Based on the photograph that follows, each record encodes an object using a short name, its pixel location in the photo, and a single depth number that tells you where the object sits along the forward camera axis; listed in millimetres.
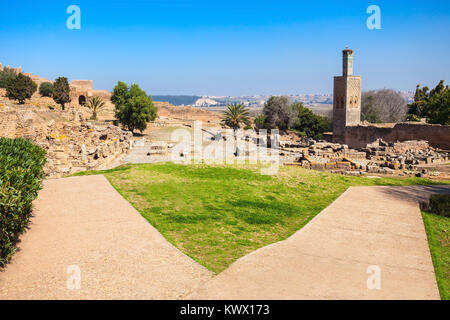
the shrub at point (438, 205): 8742
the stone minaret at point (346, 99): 42688
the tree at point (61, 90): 49406
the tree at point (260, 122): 51422
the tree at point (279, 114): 50531
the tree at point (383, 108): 56862
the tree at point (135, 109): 37181
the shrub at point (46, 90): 56875
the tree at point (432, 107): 34656
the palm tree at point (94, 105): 46719
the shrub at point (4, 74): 53656
